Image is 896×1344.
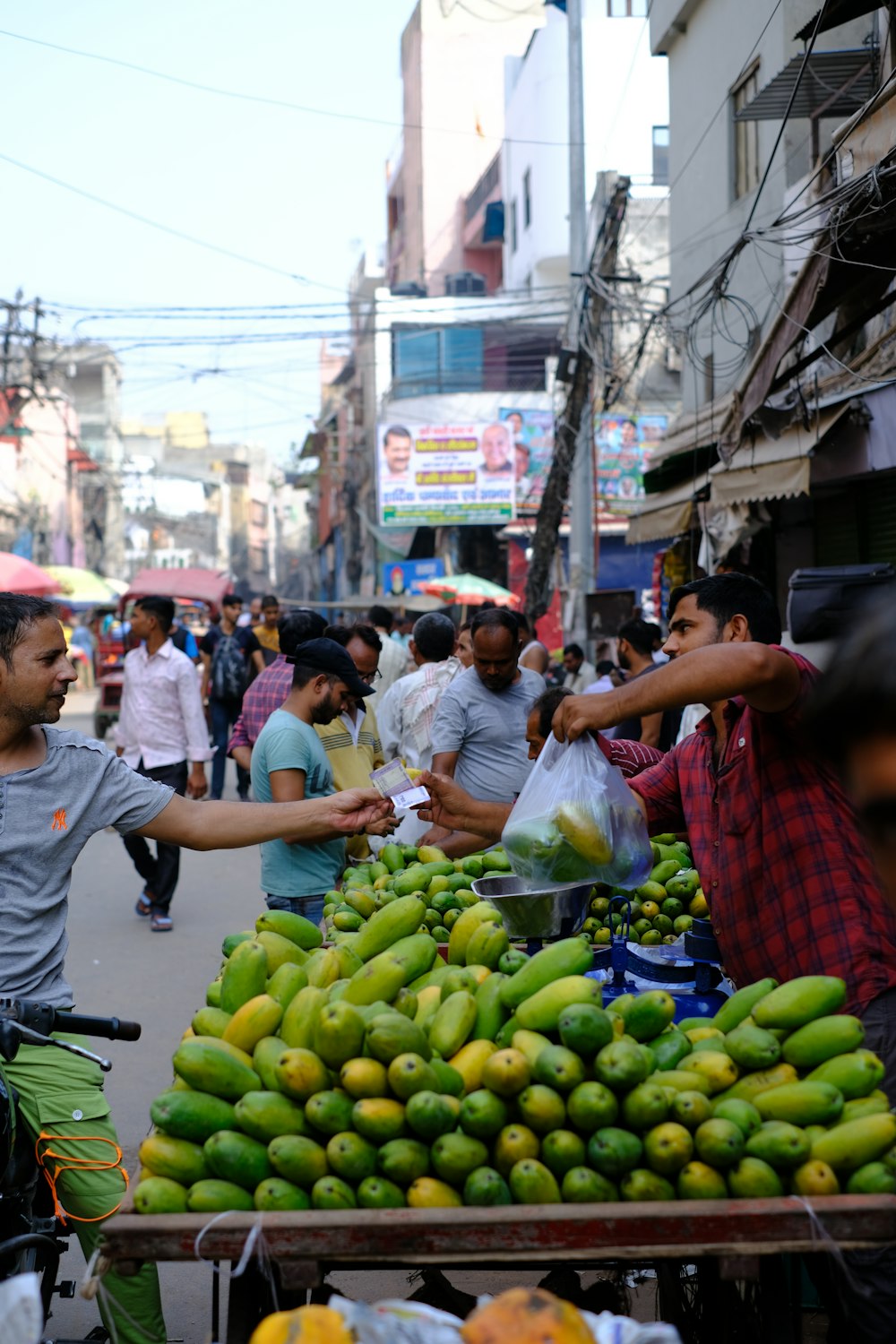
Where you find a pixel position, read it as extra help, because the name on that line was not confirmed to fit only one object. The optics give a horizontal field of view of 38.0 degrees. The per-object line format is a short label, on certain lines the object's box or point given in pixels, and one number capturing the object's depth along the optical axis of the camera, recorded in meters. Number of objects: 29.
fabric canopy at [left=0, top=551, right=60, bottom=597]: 17.53
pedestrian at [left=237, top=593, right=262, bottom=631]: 18.44
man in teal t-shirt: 5.07
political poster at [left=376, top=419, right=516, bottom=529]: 29.66
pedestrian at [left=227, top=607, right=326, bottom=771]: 7.54
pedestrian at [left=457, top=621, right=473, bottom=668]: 9.10
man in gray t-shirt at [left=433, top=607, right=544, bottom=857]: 6.38
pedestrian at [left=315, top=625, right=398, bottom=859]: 6.10
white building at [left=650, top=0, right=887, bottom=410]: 10.92
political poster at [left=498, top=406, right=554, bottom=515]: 29.62
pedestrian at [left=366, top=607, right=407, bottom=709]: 10.83
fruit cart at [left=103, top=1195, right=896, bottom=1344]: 2.05
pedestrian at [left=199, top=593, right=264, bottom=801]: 13.62
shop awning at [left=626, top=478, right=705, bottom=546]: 11.91
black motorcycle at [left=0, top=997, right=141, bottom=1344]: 2.79
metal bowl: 3.32
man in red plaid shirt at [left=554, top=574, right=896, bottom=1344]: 2.71
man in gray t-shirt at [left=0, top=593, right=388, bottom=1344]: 2.95
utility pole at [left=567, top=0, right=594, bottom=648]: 16.14
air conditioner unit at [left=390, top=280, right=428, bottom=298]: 39.28
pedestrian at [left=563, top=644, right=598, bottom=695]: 14.34
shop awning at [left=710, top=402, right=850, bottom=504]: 8.84
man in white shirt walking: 8.70
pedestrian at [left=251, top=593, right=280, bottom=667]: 14.30
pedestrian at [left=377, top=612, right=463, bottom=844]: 7.71
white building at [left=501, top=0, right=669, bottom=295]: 29.78
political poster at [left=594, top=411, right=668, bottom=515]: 26.31
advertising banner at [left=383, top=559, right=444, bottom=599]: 33.34
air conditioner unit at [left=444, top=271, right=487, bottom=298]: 39.31
